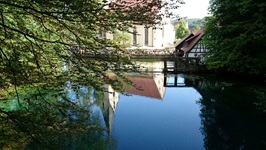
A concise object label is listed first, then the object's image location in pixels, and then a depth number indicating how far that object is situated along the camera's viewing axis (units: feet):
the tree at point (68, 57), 10.61
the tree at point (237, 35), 45.11
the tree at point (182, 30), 192.60
